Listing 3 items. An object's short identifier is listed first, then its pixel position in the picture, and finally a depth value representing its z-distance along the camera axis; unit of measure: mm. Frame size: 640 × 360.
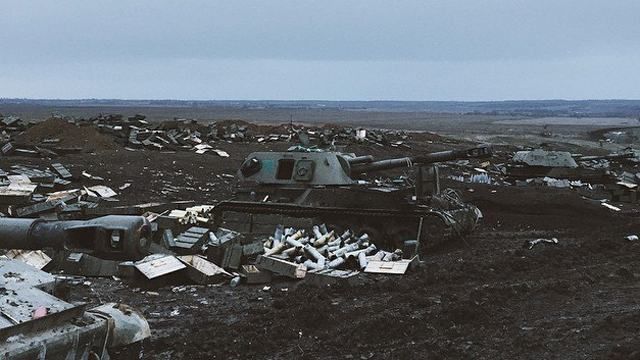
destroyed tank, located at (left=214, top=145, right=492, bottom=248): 16422
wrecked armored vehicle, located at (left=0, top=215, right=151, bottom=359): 5219
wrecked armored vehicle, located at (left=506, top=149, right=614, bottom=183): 30516
